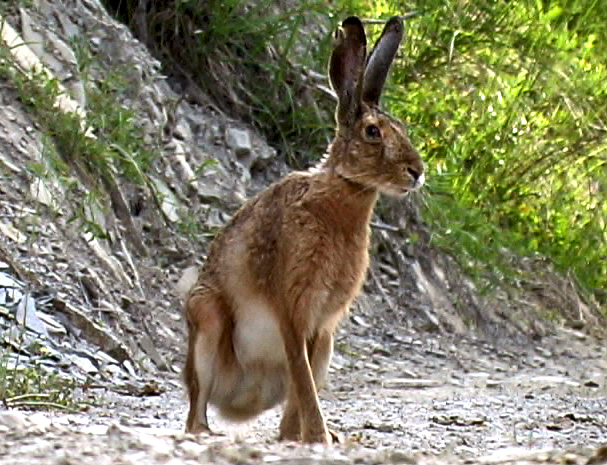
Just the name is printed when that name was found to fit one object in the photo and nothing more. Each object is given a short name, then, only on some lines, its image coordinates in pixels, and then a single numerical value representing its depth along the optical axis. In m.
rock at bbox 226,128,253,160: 20.92
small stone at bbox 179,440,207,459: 8.66
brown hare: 12.75
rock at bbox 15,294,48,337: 15.12
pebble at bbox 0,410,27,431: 9.51
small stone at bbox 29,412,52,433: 9.45
